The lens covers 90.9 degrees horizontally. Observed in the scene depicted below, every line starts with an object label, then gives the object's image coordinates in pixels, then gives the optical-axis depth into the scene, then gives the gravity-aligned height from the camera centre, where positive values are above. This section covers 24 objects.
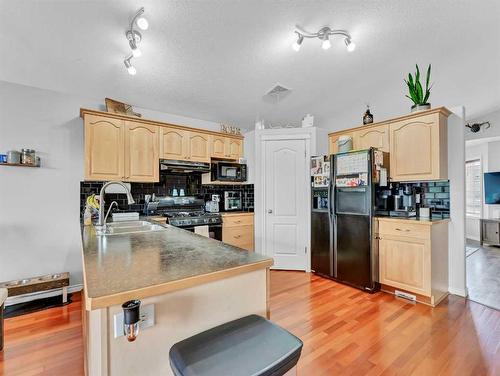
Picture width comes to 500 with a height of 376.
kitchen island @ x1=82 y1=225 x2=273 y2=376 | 0.82 -0.41
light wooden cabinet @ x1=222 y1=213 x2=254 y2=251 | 3.69 -0.61
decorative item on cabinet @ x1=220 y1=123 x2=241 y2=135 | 4.16 +1.03
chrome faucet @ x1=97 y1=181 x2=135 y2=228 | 1.93 -0.12
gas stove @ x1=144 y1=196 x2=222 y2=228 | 3.29 -0.32
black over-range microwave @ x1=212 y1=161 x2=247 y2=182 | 3.89 +0.30
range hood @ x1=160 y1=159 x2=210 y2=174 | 3.39 +0.35
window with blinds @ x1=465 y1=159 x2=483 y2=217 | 5.69 -0.02
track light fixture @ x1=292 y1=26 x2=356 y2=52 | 2.32 +1.47
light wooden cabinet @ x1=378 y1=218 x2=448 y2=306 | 2.57 -0.77
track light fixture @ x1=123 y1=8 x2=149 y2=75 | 1.89 +1.33
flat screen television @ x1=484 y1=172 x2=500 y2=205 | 5.12 +0.00
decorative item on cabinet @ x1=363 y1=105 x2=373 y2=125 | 3.35 +0.96
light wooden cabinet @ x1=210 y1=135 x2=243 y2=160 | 3.89 +0.69
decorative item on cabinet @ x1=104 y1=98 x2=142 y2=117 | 3.07 +1.07
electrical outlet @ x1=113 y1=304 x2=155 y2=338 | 0.83 -0.46
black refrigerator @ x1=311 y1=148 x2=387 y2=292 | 2.90 -0.41
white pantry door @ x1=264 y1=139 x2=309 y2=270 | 3.71 -0.20
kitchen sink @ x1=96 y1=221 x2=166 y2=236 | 2.05 -0.36
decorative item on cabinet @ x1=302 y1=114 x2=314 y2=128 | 3.75 +1.04
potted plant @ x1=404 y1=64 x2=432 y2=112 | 2.85 +1.08
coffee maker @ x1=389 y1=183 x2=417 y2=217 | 3.05 -0.17
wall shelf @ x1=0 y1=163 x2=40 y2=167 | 2.59 +0.29
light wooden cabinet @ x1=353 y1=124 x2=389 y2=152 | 3.15 +0.67
